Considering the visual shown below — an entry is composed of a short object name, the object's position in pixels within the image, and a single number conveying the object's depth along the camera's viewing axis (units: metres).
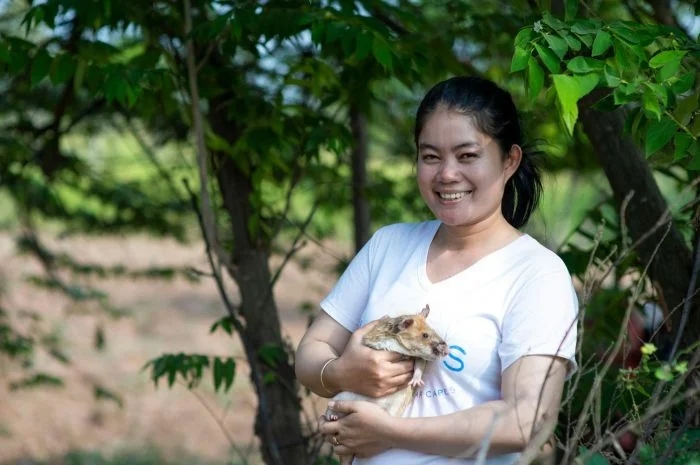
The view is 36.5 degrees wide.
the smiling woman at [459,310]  2.29
